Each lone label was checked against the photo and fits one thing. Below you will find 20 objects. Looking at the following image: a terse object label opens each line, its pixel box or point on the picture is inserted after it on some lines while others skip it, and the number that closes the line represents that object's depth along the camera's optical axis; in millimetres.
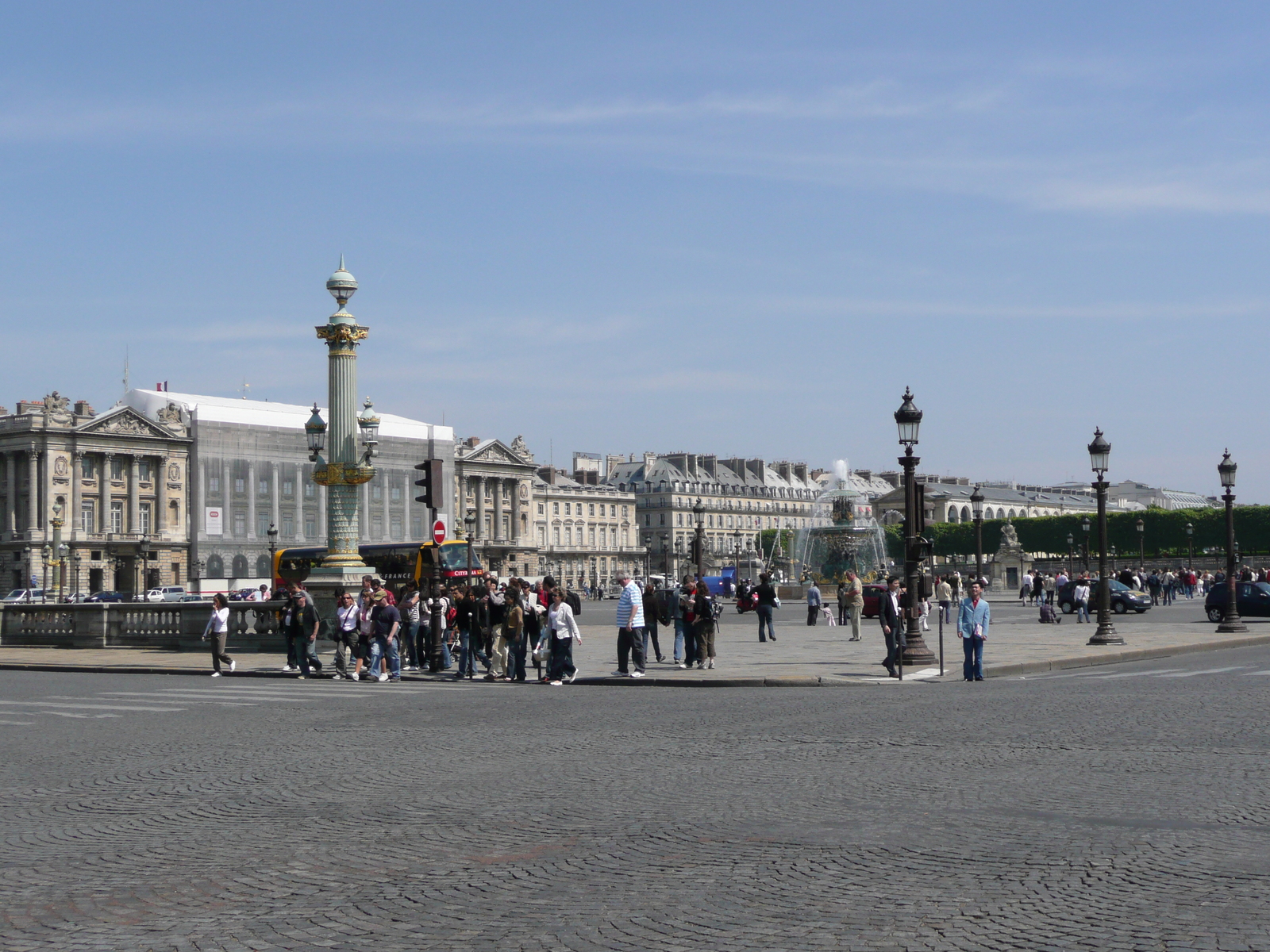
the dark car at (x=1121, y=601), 50000
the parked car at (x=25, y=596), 87462
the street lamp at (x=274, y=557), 62241
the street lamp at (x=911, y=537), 23873
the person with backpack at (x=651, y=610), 26719
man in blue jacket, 22156
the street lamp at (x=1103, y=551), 31172
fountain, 75625
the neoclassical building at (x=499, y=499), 149500
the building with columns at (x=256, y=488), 110562
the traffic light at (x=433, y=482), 24656
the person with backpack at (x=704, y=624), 25578
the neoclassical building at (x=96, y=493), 113562
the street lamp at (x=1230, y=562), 36125
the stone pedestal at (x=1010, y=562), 86938
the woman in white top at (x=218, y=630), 27281
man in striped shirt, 24477
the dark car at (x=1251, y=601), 44531
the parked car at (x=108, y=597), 87500
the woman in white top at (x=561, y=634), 23531
